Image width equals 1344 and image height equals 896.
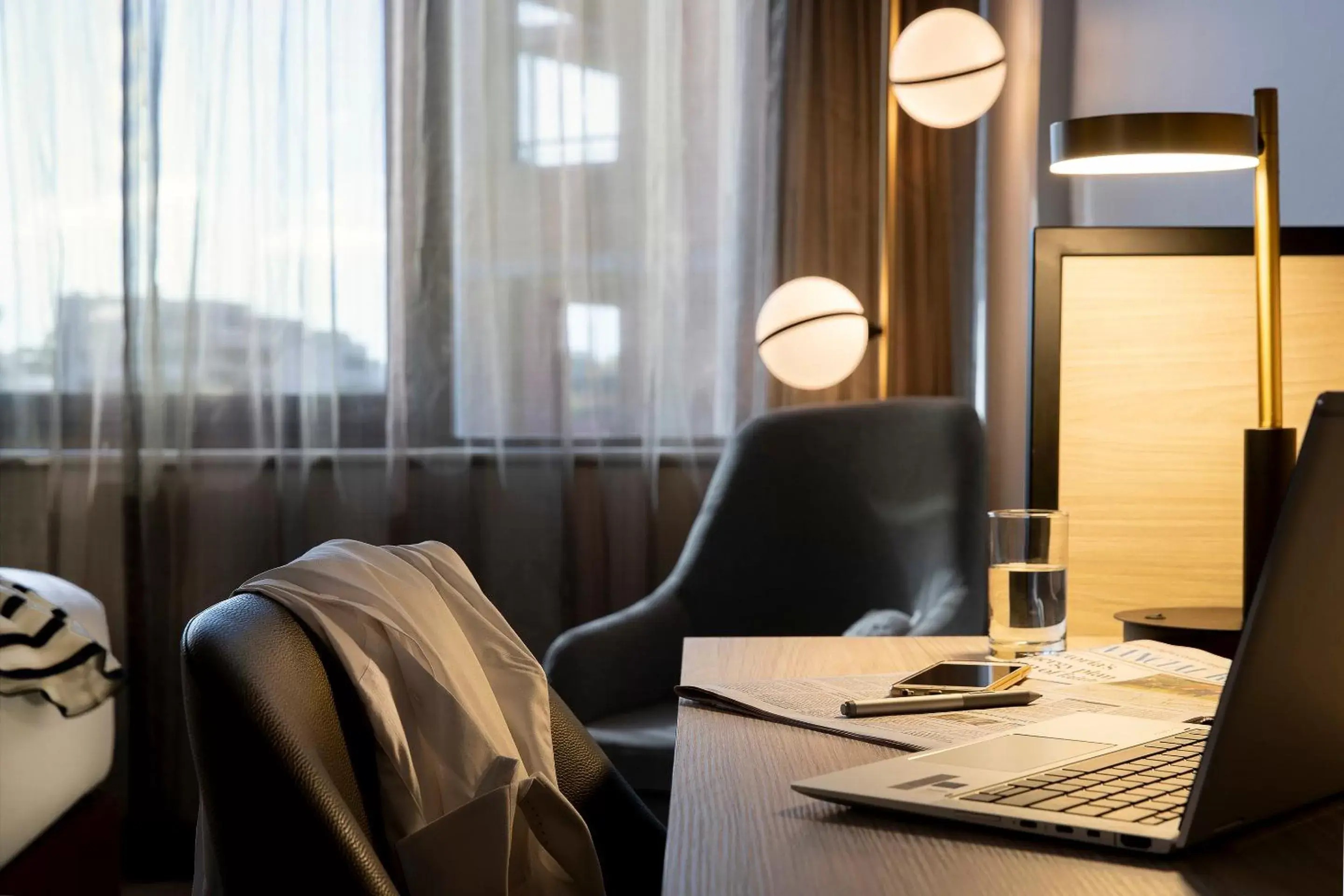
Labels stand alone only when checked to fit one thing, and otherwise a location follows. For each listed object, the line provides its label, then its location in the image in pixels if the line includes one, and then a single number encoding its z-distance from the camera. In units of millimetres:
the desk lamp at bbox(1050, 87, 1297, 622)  1099
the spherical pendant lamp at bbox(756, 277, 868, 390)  2309
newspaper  842
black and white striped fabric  1932
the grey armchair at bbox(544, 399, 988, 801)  2209
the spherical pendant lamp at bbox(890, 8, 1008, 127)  2223
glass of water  1095
